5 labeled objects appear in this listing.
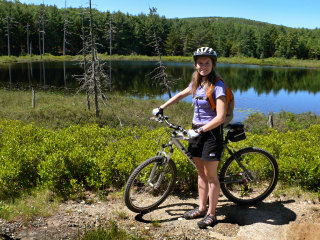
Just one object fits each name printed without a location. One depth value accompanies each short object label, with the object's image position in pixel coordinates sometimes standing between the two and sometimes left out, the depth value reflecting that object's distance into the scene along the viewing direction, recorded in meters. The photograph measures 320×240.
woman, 4.00
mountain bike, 4.72
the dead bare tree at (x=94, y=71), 20.67
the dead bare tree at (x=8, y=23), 80.88
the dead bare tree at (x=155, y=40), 25.76
